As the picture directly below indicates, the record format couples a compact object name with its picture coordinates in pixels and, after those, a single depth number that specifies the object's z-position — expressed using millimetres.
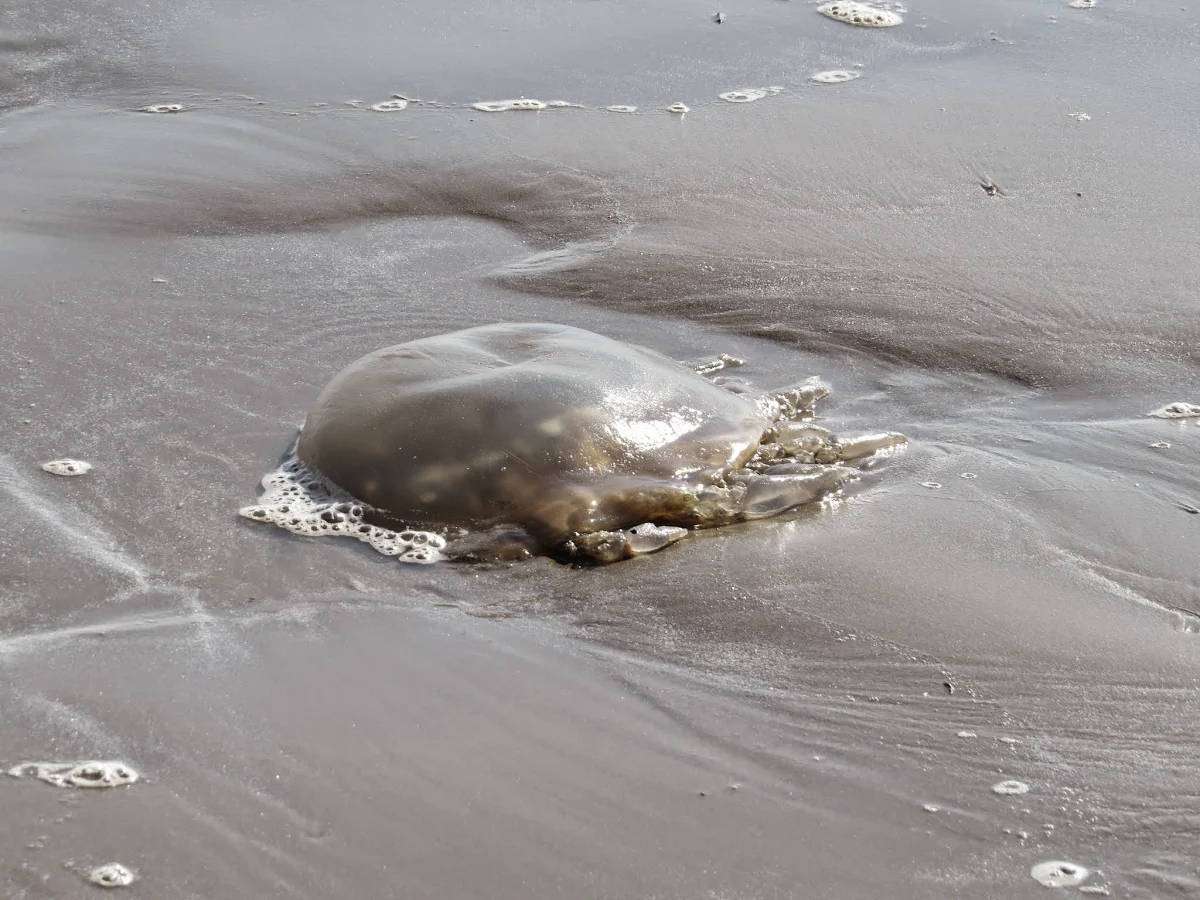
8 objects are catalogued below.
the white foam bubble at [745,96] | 7082
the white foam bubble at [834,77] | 7355
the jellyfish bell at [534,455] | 3555
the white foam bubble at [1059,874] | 2406
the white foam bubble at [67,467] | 3805
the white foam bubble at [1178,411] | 4359
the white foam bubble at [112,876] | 2322
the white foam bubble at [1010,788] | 2645
